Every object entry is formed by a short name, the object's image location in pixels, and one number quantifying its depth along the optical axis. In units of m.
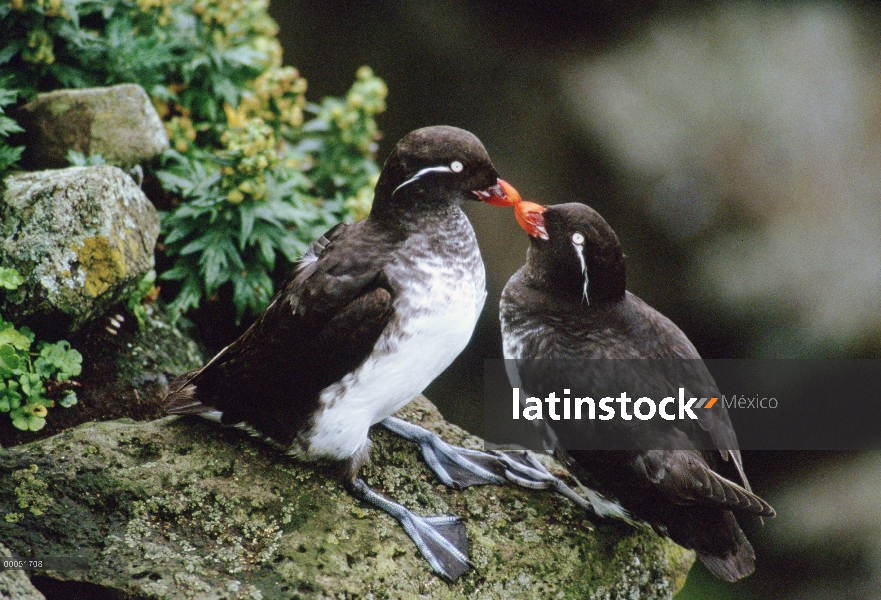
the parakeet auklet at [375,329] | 6.95
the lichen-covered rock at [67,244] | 7.77
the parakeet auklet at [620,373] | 7.04
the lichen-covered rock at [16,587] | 5.39
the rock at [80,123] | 9.46
